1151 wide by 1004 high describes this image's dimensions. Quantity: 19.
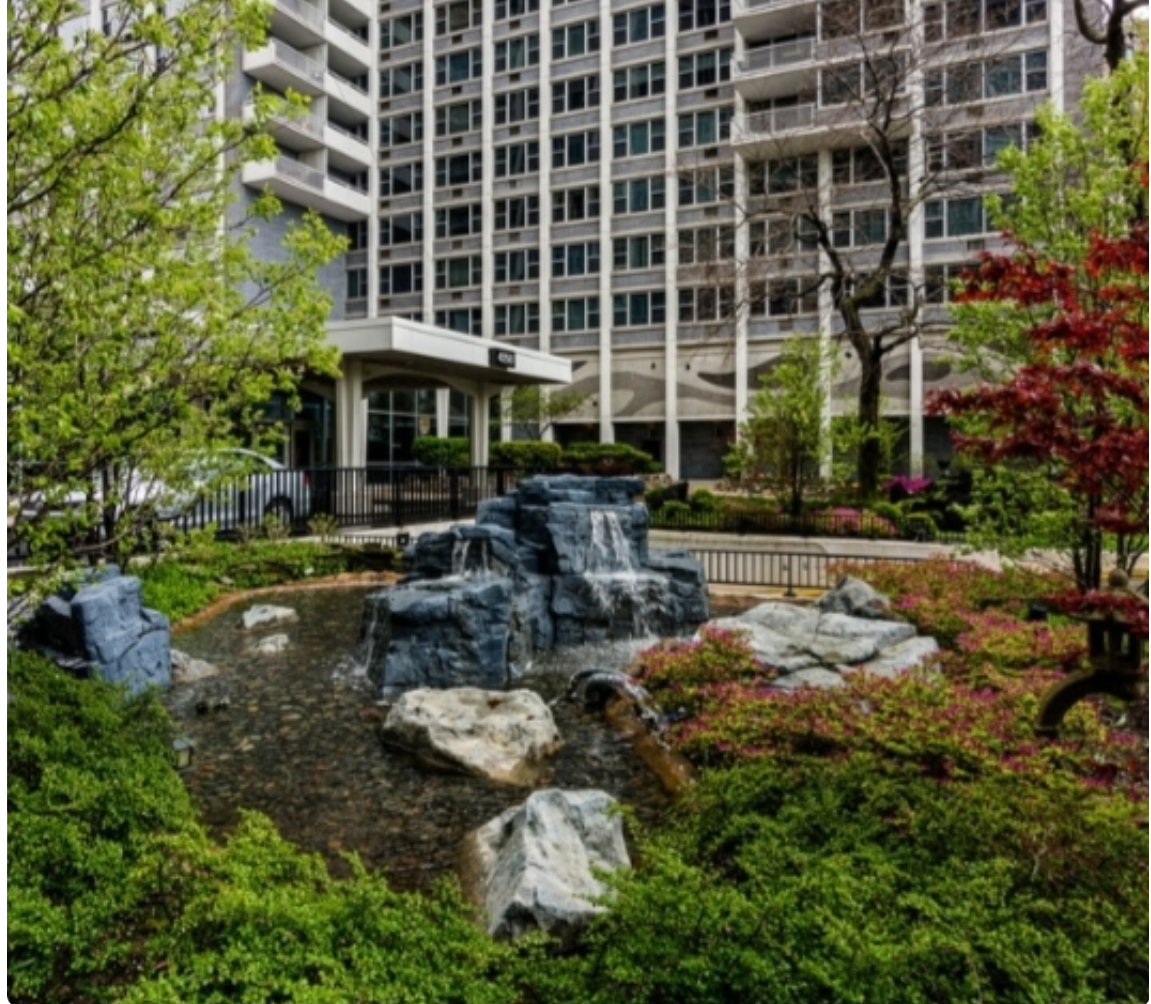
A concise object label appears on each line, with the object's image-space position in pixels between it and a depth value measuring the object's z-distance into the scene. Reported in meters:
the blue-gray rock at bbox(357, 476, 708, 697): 8.51
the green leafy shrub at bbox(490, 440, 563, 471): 35.25
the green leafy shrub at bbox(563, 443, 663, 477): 32.97
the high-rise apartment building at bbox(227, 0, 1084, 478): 32.97
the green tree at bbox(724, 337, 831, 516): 20.09
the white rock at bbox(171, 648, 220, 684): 8.45
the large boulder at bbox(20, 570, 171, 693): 7.37
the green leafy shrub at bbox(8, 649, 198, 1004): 3.03
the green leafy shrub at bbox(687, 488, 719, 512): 20.64
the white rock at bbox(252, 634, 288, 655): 9.48
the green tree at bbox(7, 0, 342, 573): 4.29
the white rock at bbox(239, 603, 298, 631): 10.83
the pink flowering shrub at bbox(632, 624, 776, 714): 6.97
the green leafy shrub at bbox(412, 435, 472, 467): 40.25
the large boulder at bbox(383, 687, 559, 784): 5.93
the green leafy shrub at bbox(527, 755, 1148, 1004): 2.84
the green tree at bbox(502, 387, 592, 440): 41.25
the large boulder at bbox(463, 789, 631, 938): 3.51
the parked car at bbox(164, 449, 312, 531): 15.89
